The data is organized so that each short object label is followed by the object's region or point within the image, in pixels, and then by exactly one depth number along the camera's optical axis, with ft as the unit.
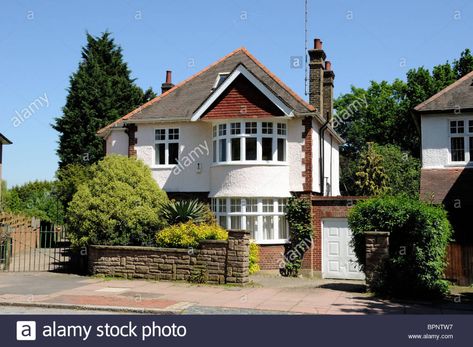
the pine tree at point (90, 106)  129.08
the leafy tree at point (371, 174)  129.90
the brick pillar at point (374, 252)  49.60
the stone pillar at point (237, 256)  54.39
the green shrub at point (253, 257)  64.85
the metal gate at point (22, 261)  66.95
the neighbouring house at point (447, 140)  67.82
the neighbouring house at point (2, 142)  120.84
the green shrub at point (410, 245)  47.88
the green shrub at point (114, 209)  61.41
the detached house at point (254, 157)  70.18
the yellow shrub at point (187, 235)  57.67
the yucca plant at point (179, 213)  64.54
